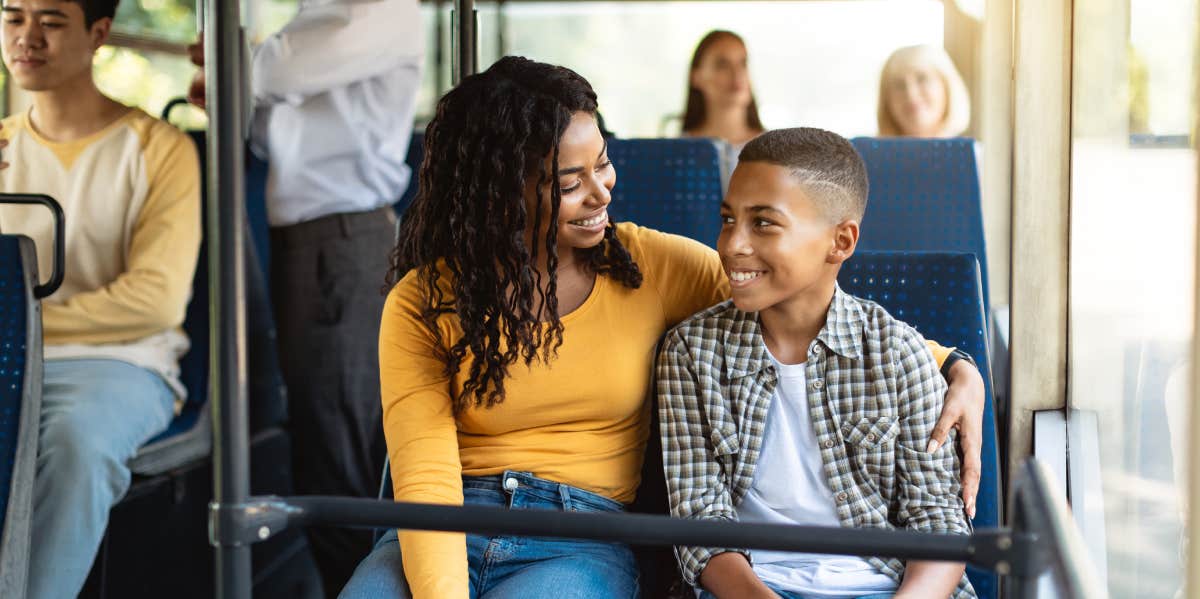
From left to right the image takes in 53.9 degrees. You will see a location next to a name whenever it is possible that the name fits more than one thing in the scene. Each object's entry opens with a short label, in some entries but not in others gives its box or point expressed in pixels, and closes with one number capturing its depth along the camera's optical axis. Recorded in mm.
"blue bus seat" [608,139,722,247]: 2271
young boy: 1537
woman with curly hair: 1603
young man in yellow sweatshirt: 2465
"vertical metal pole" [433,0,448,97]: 6027
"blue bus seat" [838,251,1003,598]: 1793
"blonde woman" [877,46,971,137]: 3713
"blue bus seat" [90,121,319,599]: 2572
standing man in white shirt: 2914
